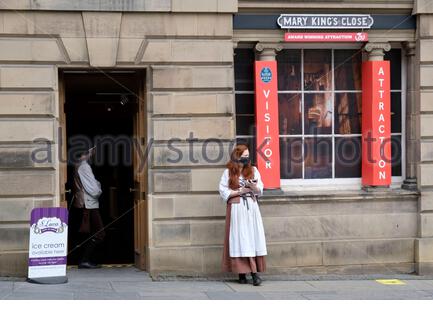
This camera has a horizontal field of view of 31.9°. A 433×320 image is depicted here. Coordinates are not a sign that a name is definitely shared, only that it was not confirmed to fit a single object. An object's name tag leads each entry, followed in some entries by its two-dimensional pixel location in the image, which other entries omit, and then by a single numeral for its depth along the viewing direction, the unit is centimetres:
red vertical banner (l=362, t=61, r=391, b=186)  1257
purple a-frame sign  1092
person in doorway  1277
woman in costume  1116
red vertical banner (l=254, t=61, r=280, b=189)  1226
